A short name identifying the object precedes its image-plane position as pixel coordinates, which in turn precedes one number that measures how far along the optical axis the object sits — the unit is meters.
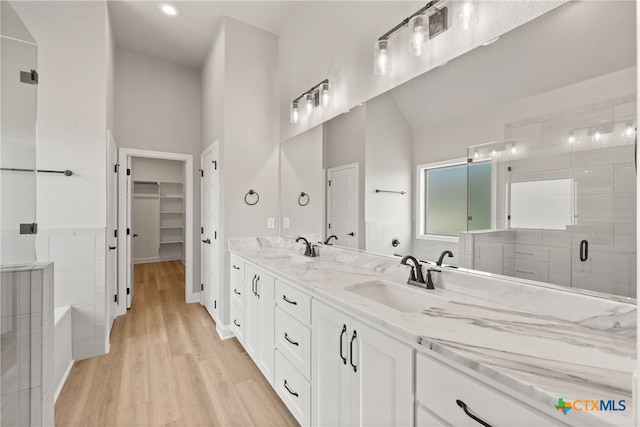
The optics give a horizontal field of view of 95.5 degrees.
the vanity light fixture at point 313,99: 2.37
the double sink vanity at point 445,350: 0.68
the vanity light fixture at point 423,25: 1.43
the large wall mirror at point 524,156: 0.96
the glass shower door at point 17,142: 1.28
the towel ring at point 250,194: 3.00
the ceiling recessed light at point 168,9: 2.79
